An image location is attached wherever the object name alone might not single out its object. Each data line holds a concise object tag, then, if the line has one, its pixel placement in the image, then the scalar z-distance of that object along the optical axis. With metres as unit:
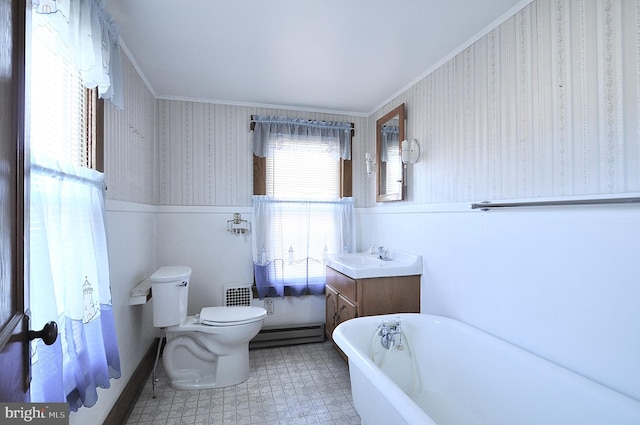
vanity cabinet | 2.27
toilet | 2.20
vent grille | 2.95
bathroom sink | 2.27
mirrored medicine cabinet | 2.62
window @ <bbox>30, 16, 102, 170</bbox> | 1.07
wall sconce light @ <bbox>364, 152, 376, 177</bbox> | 3.03
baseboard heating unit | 2.93
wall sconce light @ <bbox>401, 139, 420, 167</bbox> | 2.42
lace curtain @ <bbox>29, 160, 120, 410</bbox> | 0.96
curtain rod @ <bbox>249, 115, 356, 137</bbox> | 2.99
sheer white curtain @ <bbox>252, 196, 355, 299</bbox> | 2.97
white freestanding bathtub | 1.16
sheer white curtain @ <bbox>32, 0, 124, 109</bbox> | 1.13
